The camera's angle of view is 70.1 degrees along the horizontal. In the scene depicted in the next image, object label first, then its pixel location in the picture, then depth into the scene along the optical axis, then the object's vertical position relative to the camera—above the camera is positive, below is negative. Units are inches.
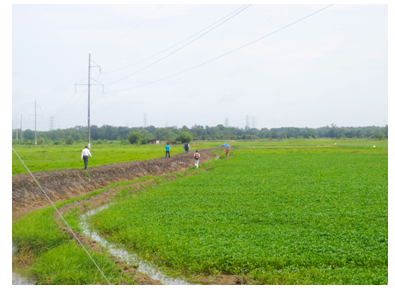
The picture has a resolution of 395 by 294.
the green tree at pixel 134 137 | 3975.4 +85.0
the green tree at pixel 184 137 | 4389.8 +90.8
